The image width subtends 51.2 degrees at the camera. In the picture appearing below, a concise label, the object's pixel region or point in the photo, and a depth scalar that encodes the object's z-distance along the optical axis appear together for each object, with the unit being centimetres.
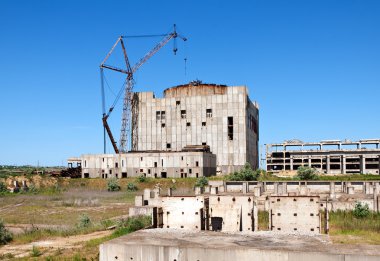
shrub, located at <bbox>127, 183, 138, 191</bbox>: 7506
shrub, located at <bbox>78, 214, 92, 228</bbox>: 3031
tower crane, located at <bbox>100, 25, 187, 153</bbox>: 10794
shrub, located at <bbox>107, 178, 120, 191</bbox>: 7681
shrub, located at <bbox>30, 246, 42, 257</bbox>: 2057
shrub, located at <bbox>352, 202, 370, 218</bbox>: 3055
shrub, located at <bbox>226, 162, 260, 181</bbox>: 7112
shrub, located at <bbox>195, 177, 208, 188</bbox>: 7007
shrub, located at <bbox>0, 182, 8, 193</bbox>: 6929
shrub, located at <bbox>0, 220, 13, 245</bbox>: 2526
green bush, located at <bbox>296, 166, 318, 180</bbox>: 7031
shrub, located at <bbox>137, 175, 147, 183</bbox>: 7962
